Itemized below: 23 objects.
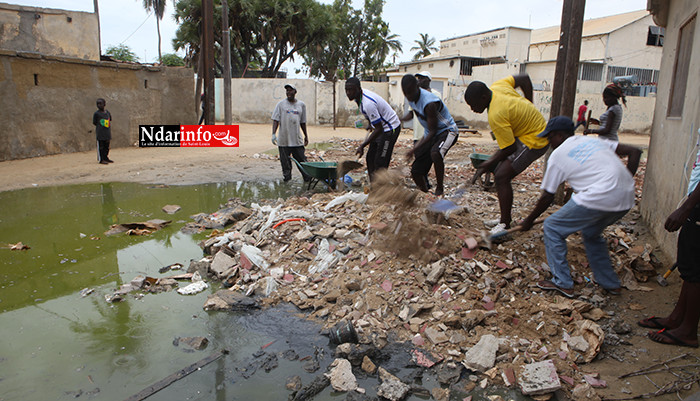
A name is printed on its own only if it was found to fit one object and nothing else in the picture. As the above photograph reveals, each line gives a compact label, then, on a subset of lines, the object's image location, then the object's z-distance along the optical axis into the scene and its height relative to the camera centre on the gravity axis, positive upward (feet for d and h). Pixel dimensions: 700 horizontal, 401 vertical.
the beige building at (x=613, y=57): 86.28 +16.04
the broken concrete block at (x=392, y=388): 8.50 -5.21
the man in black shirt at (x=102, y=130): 31.94 -1.49
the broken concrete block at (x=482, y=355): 9.28 -4.89
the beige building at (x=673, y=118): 12.68 +0.50
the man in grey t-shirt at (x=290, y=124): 24.88 -0.39
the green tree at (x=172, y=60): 116.53 +14.45
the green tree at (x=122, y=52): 119.78 +16.09
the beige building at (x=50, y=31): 56.24 +10.33
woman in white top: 17.72 +0.68
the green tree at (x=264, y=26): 88.22 +18.72
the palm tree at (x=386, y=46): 121.34 +22.26
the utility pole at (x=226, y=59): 41.55 +5.34
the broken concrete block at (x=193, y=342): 10.19 -5.35
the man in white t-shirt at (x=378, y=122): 18.69 +0.01
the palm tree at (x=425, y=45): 169.48 +30.23
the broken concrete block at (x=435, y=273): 11.84 -4.03
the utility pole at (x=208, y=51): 36.86 +5.52
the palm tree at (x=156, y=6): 116.06 +27.92
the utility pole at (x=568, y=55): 16.94 +2.96
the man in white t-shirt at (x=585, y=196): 10.09 -1.53
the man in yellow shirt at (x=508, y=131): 12.91 -0.12
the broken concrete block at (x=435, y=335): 10.09 -4.89
